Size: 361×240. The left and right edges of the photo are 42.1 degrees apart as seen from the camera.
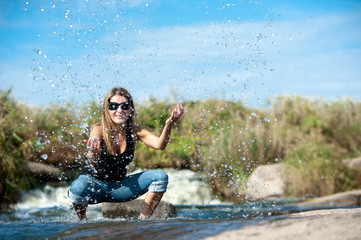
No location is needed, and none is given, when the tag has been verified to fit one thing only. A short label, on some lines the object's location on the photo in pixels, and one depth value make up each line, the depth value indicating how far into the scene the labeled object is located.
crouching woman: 4.73
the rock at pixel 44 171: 9.54
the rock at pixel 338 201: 8.55
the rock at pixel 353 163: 9.85
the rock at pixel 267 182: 9.52
